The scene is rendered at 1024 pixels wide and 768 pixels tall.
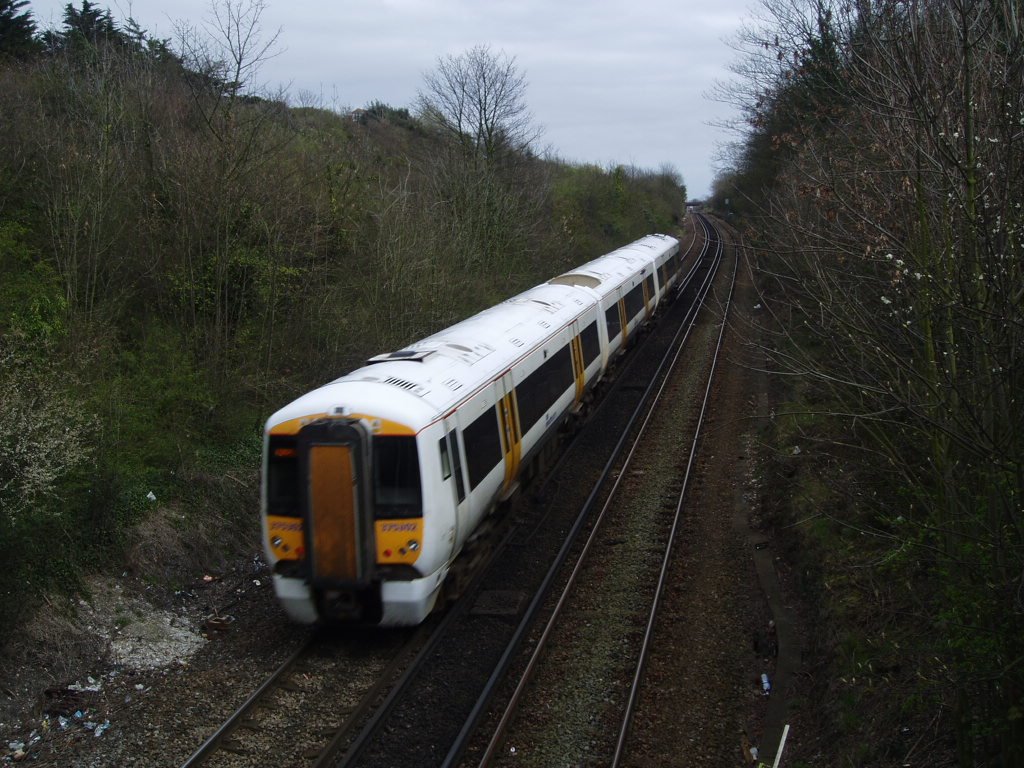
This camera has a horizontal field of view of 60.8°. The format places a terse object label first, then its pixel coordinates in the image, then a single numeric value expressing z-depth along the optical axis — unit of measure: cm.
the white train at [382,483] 812
